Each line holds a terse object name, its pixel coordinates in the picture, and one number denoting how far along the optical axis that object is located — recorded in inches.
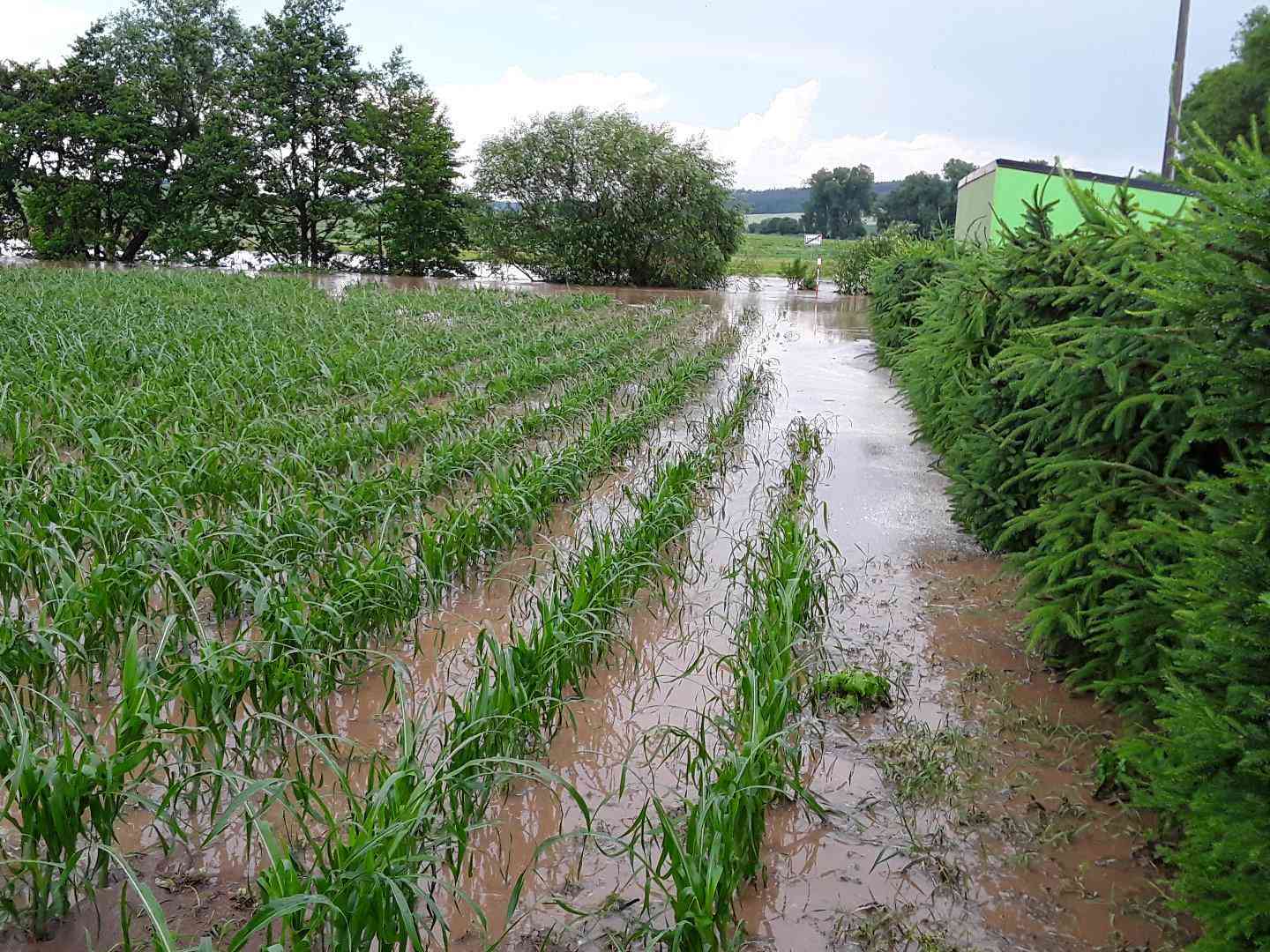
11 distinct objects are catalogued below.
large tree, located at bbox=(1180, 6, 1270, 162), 1379.9
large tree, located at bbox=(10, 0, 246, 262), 1048.2
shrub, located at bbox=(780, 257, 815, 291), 1194.0
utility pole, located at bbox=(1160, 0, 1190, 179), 763.2
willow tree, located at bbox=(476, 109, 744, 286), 1057.5
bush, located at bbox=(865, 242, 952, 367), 438.6
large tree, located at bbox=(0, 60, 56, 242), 1025.5
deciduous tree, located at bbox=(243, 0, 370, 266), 1055.6
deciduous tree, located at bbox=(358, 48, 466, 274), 1066.7
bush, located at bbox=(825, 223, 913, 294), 1043.9
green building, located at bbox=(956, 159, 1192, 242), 537.3
